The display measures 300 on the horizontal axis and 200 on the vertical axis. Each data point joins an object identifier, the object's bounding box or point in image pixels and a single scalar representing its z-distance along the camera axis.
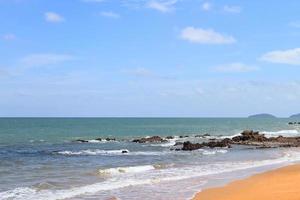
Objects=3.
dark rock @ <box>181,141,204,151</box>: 44.17
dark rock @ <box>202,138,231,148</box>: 47.80
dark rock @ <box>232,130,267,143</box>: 53.50
